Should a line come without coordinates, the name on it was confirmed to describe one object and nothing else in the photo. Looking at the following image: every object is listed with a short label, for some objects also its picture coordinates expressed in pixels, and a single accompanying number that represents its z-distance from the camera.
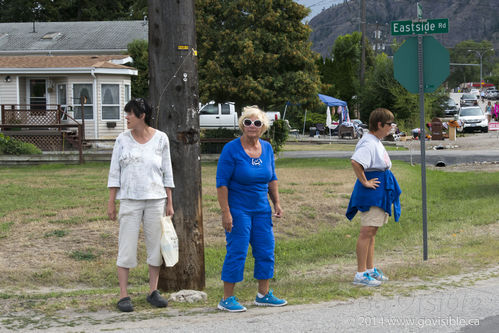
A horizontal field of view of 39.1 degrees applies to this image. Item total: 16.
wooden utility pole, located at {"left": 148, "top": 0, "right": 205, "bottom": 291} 6.98
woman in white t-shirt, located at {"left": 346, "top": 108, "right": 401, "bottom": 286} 7.22
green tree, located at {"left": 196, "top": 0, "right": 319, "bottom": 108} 23.97
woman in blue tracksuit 6.12
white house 30.23
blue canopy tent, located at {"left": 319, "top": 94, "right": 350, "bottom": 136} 40.84
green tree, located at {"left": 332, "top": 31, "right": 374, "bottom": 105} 55.75
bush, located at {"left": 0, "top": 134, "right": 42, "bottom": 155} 24.58
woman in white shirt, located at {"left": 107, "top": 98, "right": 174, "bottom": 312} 6.27
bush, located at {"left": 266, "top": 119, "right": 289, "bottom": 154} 26.19
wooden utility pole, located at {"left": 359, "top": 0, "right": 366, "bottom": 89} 51.72
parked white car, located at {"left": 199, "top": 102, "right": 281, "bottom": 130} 35.34
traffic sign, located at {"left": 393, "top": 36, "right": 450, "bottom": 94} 8.40
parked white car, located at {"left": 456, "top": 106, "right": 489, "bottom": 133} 45.12
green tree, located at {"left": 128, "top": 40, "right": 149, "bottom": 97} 37.84
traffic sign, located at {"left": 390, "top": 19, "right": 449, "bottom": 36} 8.39
